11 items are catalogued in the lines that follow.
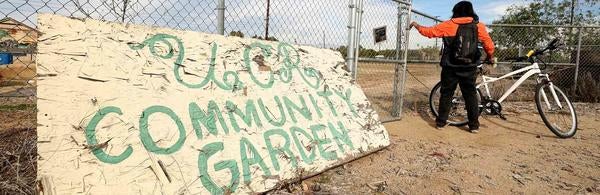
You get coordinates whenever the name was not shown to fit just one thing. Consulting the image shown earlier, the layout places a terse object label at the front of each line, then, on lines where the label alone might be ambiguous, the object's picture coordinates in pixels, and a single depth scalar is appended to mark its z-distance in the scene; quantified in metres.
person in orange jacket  4.85
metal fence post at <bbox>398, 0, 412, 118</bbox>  5.40
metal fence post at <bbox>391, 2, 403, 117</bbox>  5.42
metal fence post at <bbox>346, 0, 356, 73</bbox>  4.57
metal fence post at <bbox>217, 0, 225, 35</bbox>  3.21
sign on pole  4.96
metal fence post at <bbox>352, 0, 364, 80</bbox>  4.62
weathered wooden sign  2.14
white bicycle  5.14
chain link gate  4.72
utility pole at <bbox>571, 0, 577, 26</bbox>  18.23
